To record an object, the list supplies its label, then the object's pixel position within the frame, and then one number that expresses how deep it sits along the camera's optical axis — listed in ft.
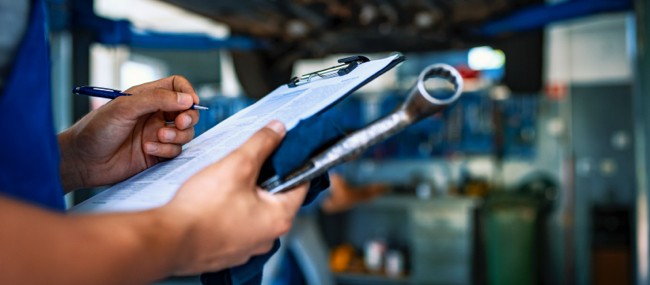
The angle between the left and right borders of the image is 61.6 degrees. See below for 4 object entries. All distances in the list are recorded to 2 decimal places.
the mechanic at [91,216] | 1.31
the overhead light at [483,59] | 21.79
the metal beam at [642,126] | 7.63
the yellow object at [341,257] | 20.35
